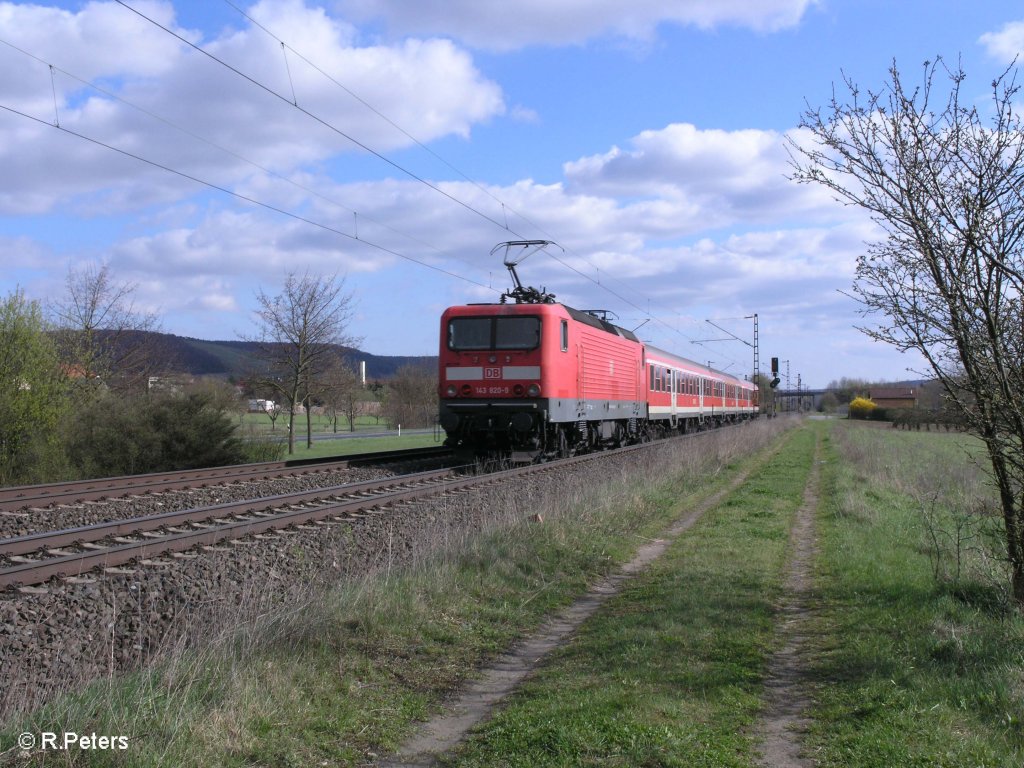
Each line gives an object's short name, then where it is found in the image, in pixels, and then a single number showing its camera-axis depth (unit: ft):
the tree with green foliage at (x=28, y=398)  56.13
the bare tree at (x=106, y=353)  74.54
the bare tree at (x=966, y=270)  19.60
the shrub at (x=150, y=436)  60.18
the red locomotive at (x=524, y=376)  55.83
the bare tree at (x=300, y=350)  94.68
